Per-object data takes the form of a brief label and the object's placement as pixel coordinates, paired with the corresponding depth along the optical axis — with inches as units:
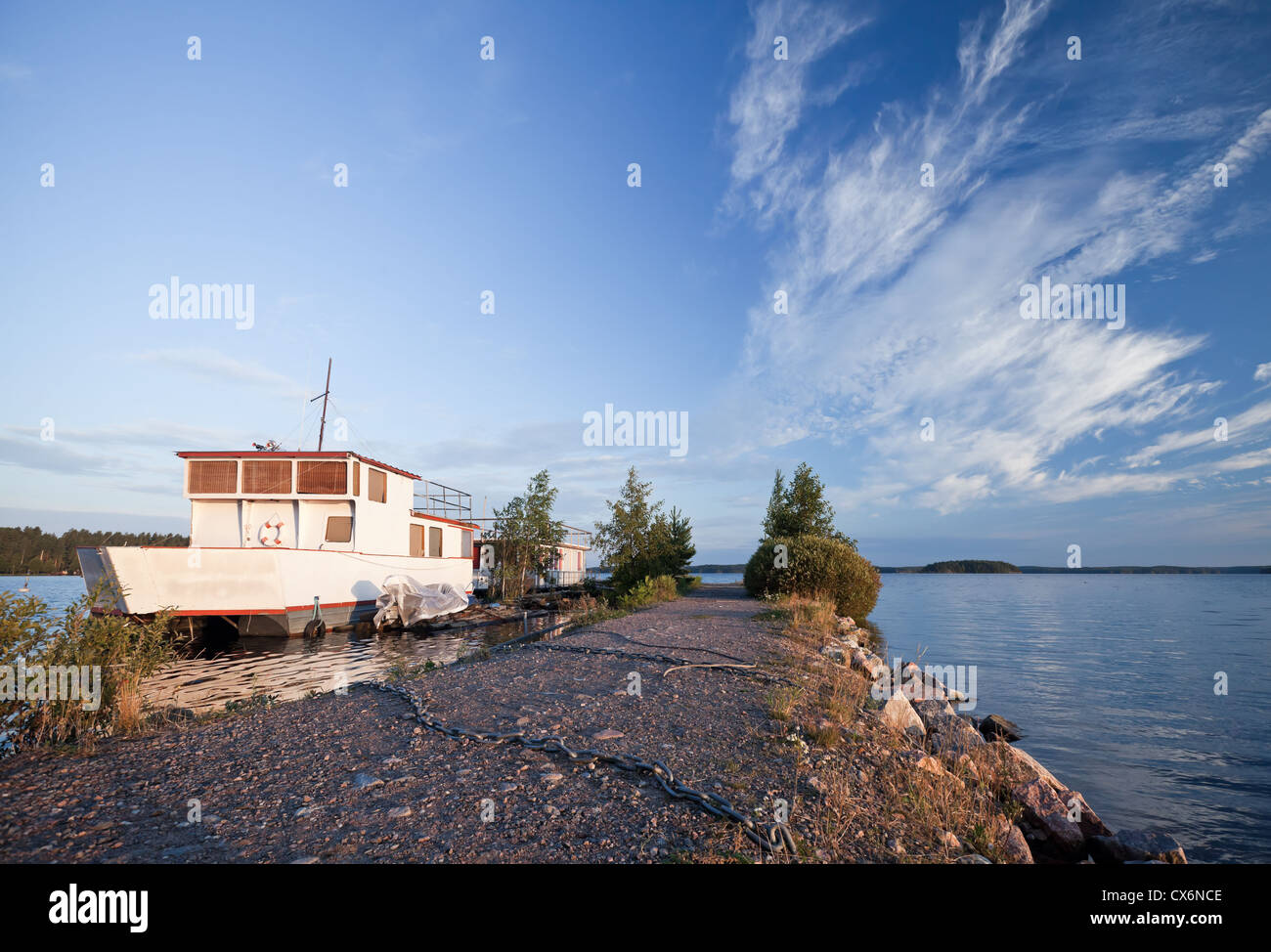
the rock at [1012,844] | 156.4
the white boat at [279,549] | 688.4
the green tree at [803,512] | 1382.9
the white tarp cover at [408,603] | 871.1
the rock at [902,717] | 261.0
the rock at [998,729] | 394.3
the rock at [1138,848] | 185.3
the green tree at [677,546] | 1421.0
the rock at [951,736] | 259.8
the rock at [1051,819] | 206.1
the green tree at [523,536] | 1422.2
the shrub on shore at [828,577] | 913.5
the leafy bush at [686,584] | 1335.1
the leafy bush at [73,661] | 210.8
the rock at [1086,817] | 222.4
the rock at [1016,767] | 245.3
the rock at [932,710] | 314.0
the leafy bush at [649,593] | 858.1
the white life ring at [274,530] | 823.7
